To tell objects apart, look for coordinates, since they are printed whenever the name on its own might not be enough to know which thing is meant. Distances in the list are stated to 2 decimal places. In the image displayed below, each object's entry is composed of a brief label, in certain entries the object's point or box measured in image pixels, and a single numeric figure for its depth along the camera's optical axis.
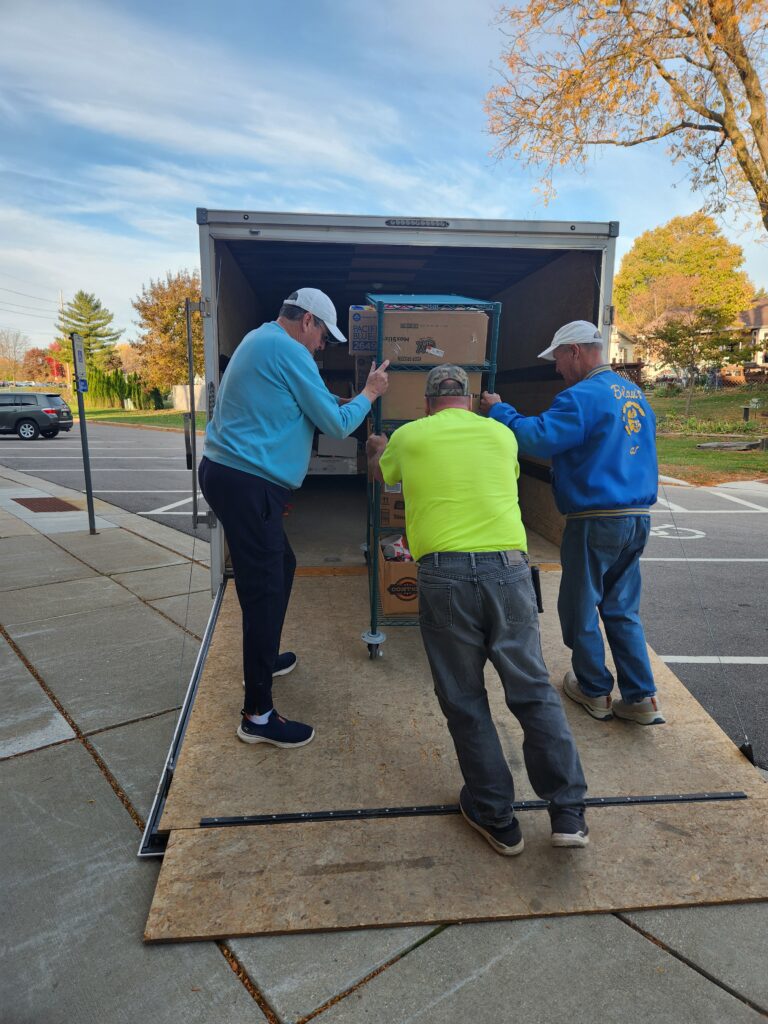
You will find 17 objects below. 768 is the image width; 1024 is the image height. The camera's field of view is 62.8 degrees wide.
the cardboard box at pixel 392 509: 4.08
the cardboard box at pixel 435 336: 3.65
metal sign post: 7.49
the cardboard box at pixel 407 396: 3.75
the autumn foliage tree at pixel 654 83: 13.34
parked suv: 21.19
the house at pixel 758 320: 46.42
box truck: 3.86
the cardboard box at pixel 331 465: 7.31
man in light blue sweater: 2.78
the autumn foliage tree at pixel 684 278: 32.62
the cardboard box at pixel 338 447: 6.97
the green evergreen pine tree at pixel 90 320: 59.16
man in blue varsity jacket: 2.97
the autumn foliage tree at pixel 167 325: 35.62
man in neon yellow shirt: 2.26
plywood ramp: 2.15
